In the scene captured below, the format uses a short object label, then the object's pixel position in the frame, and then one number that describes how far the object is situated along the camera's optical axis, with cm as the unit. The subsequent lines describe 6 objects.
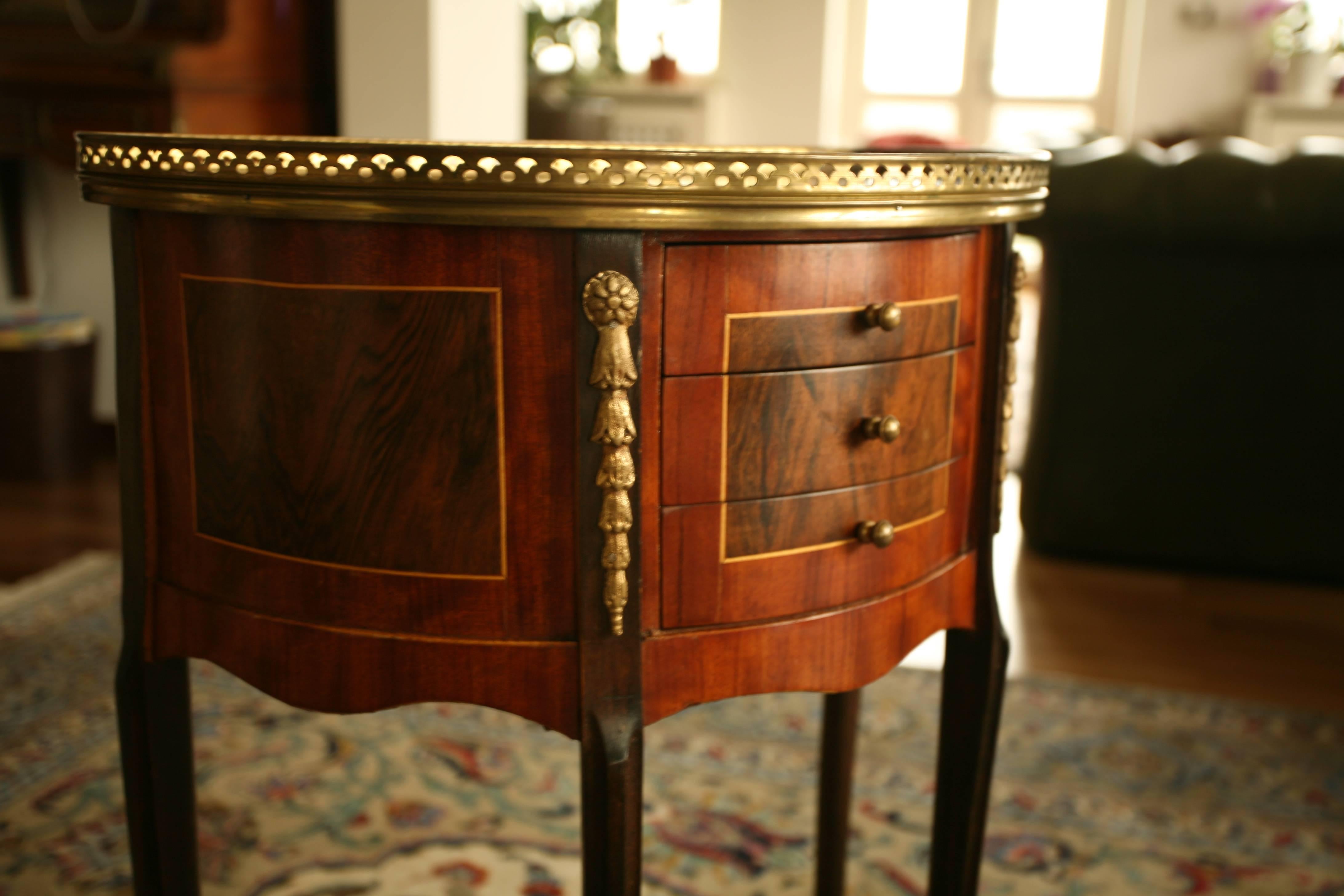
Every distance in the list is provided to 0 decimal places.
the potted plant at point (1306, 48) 741
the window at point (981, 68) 878
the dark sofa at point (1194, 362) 269
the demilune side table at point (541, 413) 83
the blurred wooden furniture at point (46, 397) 343
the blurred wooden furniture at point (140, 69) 290
